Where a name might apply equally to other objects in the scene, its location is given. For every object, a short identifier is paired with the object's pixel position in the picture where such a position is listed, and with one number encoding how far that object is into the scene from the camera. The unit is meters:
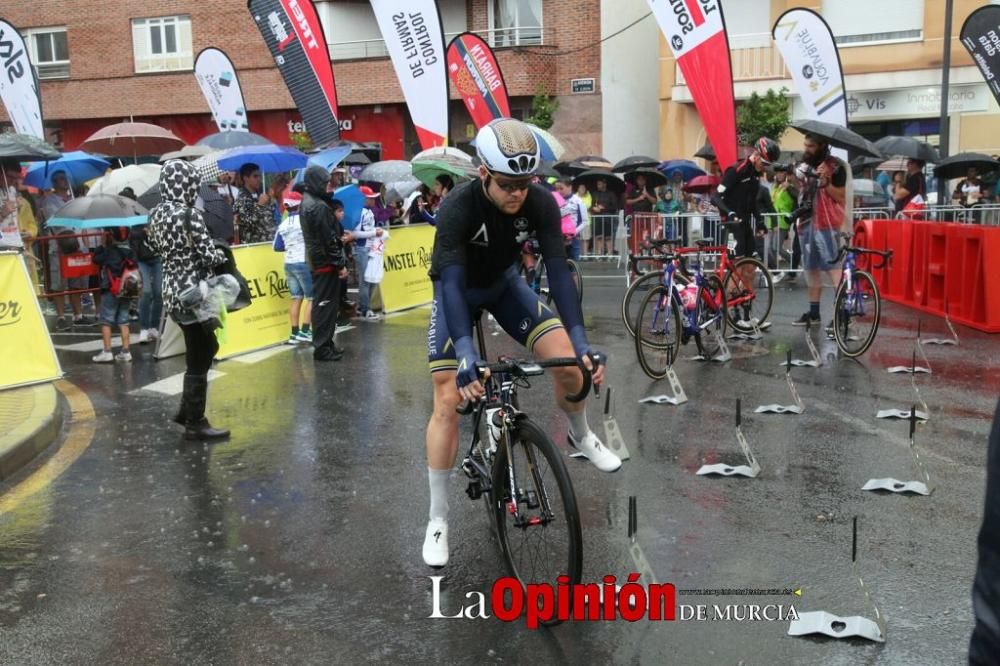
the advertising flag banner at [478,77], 23.00
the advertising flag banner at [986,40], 15.28
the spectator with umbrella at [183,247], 8.00
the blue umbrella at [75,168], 20.86
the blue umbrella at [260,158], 17.80
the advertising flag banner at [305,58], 19.31
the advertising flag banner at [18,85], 19.33
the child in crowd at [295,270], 12.87
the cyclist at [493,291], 4.91
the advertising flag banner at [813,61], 19.44
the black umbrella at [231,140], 20.05
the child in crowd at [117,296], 12.07
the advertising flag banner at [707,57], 16.55
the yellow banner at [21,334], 10.52
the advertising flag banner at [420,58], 19.11
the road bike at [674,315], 10.49
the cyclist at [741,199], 12.59
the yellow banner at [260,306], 12.63
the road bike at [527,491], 4.52
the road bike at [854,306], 11.01
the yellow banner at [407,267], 16.44
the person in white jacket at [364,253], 15.27
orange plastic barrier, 12.58
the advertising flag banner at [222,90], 25.20
